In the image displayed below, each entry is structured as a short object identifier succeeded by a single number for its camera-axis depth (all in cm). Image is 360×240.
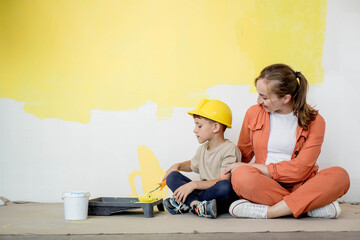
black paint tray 176
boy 180
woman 170
